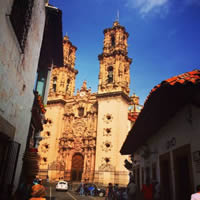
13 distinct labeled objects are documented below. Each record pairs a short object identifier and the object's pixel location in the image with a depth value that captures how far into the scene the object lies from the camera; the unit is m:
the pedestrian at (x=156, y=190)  6.70
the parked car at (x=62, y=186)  22.05
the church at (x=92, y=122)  27.83
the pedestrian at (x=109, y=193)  15.48
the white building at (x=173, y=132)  4.21
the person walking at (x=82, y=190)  20.10
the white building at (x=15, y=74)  4.43
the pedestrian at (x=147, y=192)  6.97
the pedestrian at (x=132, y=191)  9.59
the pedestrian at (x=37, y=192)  4.93
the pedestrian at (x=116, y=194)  12.60
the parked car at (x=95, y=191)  20.72
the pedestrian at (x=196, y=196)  3.40
